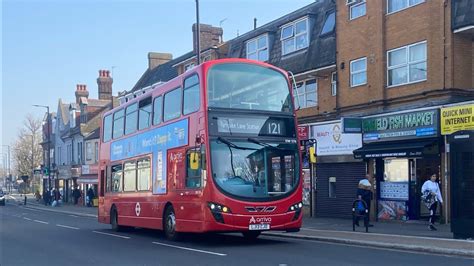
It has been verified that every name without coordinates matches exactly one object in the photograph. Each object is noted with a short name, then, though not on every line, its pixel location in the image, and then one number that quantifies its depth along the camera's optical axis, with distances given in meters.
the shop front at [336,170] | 24.58
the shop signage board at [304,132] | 27.11
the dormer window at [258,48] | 31.58
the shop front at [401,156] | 20.41
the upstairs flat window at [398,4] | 21.88
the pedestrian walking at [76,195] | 57.66
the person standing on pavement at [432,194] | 18.23
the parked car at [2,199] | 56.75
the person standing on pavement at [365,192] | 20.05
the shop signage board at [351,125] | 22.81
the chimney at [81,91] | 66.38
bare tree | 86.12
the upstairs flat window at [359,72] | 24.17
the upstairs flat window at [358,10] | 24.27
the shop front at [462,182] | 14.98
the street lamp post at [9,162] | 92.88
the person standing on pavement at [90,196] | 51.59
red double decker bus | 14.27
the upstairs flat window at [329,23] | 27.12
